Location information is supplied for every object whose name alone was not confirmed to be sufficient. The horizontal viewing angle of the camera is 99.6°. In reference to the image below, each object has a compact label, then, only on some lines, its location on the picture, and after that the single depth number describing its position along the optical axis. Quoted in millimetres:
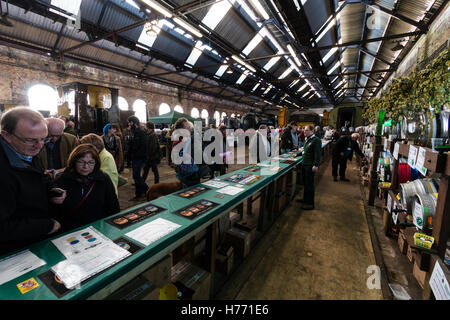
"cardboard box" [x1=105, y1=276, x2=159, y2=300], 1181
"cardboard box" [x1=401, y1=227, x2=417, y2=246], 1617
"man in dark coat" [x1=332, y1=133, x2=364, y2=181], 6082
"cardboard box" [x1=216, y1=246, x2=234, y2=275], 2299
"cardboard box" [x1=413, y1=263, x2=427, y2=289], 1746
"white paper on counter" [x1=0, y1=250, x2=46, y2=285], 952
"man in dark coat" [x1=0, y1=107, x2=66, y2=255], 1096
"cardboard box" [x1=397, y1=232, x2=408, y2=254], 2720
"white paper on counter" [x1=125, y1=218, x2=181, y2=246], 1313
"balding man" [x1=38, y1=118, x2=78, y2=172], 2750
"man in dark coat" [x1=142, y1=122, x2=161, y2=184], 4823
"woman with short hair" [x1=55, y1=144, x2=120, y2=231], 1564
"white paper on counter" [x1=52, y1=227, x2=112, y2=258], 1179
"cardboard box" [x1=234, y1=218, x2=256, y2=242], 2740
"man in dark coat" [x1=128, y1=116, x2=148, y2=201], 4496
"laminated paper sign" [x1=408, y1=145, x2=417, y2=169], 1749
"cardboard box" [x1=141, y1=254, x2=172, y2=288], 1303
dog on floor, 2648
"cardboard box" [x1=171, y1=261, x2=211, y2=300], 1683
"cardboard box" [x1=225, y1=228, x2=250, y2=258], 2551
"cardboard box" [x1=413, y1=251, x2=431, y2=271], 1458
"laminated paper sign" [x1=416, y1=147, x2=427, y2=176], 1531
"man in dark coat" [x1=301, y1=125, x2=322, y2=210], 4066
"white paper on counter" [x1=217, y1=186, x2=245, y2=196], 2252
